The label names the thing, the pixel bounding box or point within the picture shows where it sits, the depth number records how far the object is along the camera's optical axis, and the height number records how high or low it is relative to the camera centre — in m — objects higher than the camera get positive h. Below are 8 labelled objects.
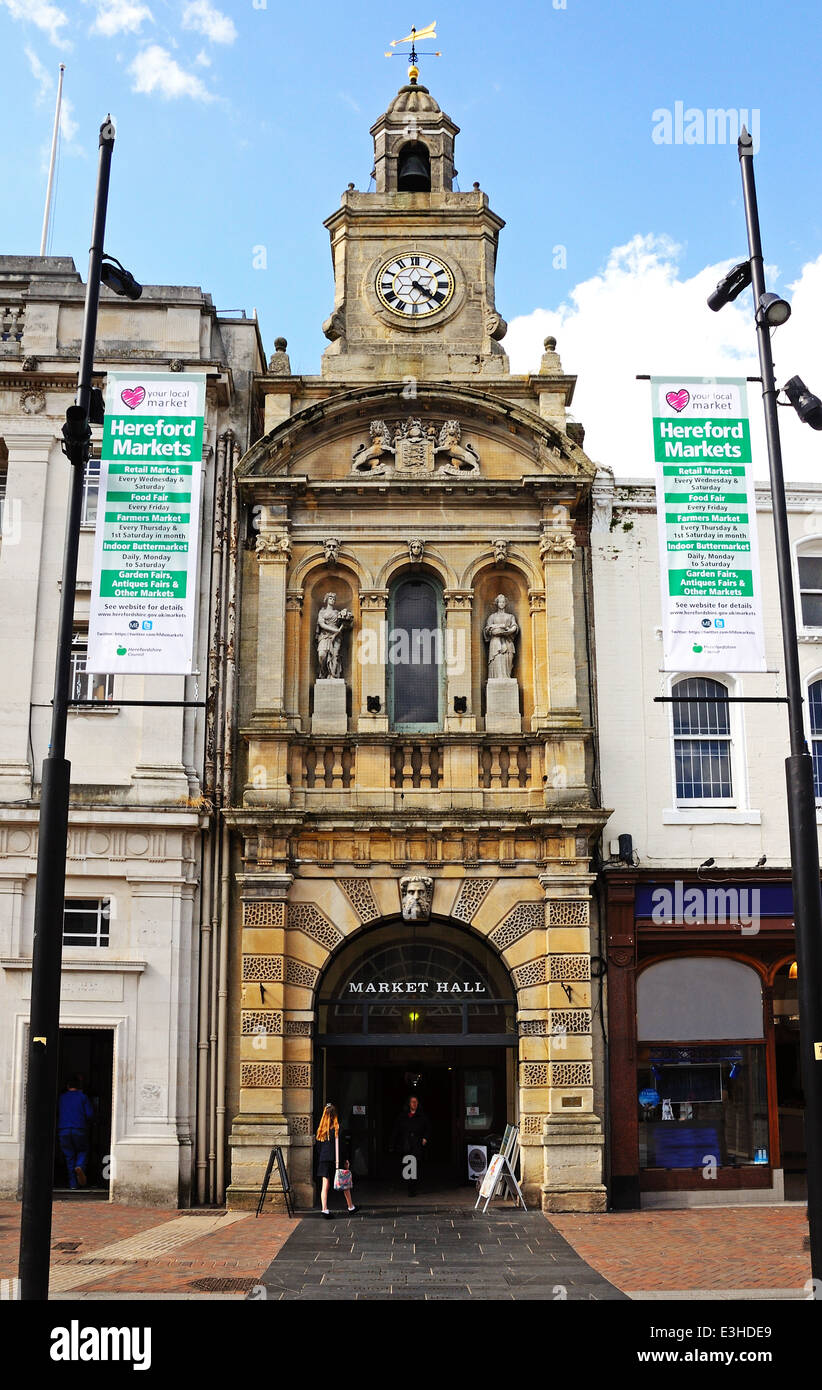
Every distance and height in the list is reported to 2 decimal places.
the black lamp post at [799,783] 11.37 +2.25
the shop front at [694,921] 21.25 +1.84
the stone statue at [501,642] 22.19 +6.47
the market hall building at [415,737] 20.69 +4.81
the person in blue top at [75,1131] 20.33 -1.27
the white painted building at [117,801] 20.39 +3.78
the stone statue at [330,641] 22.19 +6.52
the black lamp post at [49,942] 10.70 +0.86
